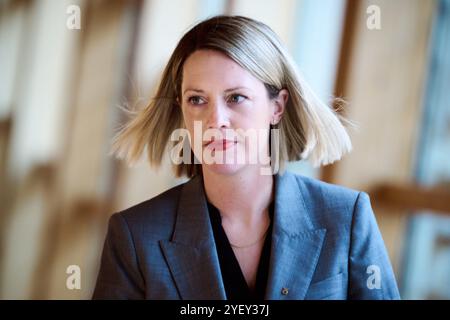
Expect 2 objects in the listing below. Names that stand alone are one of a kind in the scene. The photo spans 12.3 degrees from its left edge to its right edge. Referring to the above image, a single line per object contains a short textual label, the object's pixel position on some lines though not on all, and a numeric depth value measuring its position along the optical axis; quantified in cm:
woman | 298
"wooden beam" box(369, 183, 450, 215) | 329
